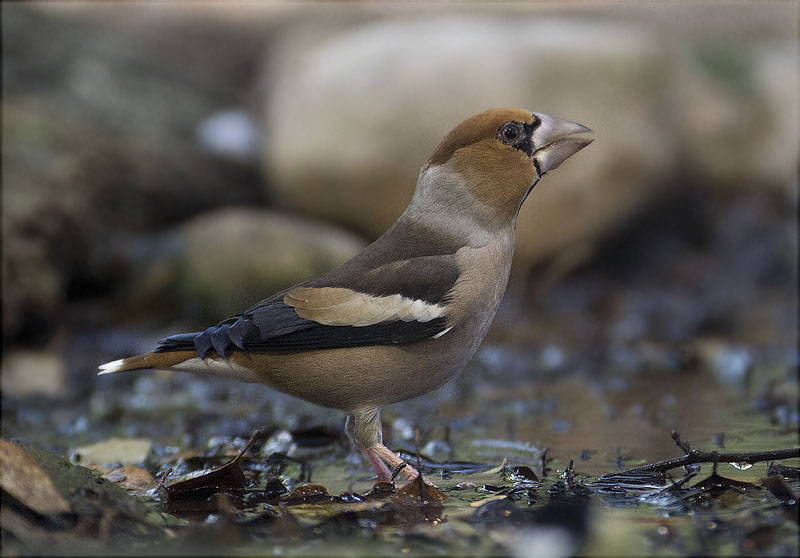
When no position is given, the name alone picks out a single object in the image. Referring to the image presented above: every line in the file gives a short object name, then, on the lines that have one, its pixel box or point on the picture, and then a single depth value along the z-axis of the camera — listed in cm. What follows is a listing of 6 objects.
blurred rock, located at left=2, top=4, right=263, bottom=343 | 1355
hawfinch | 659
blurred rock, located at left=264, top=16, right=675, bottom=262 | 1667
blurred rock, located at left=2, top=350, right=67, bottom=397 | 1174
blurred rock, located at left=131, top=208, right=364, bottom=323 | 1436
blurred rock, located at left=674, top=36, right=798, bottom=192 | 1867
